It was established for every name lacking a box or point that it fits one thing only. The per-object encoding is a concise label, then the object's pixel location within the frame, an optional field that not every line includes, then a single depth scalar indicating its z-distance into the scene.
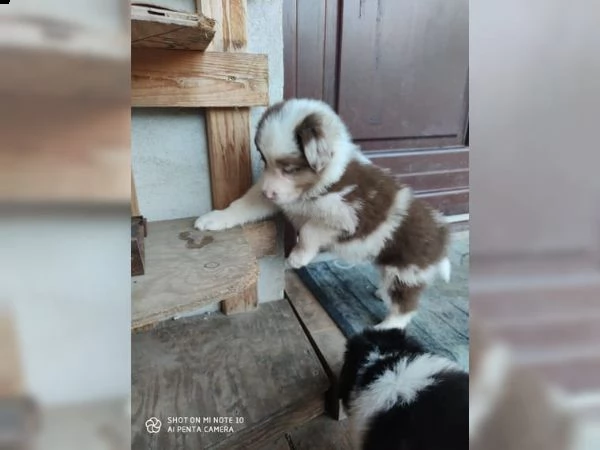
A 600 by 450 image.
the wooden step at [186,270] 0.36
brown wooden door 0.67
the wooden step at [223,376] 0.37
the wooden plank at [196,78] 0.47
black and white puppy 0.33
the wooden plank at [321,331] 0.55
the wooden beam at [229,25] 0.53
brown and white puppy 0.61
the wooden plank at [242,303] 0.62
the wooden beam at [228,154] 0.56
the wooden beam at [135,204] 0.37
